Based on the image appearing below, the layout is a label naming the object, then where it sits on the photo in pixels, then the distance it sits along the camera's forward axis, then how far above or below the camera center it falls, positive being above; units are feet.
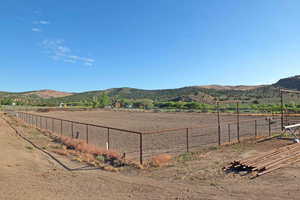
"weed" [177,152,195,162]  37.93 -9.72
